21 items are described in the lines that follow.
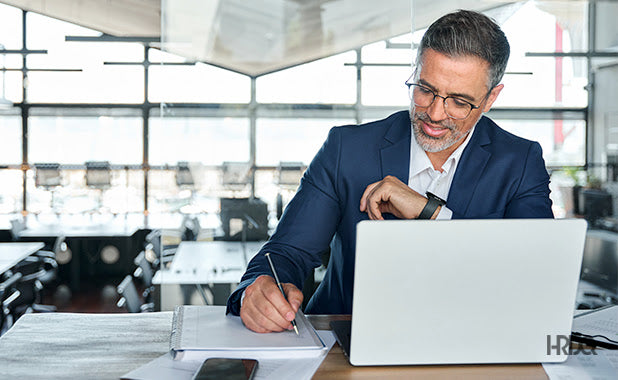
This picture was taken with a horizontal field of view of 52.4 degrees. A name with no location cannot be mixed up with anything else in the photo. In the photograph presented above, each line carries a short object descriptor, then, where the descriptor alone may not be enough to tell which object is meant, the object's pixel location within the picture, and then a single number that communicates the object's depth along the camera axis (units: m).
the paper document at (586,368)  1.19
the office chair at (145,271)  4.75
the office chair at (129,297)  3.48
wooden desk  1.19
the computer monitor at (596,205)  5.14
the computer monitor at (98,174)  10.78
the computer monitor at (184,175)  4.31
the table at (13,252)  4.91
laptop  1.10
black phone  1.08
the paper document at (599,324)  1.48
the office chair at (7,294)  4.13
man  1.65
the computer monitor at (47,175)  10.75
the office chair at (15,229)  7.23
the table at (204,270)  4.38
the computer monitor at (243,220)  4.51
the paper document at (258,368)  1.14
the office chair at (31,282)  4.88
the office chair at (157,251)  4.38
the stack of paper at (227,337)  1.25
